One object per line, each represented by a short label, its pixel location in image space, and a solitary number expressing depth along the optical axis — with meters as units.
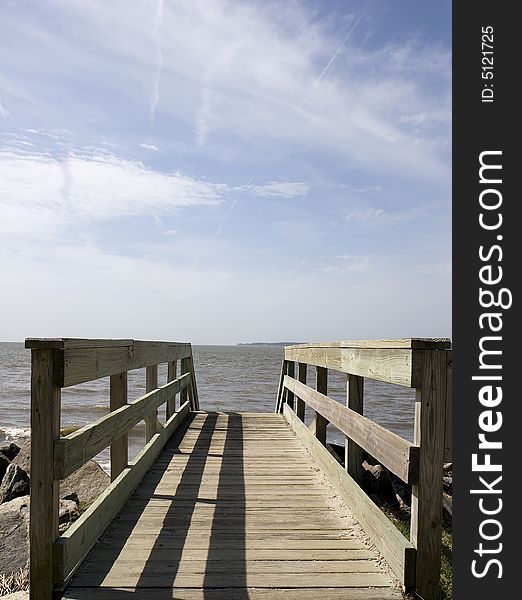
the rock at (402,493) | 7.48
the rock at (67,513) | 5.32
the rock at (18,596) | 3.29
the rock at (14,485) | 6.79
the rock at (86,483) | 6.48
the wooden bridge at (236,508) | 2.94
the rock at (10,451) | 9.27
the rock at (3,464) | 8.58
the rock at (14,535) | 4.34
